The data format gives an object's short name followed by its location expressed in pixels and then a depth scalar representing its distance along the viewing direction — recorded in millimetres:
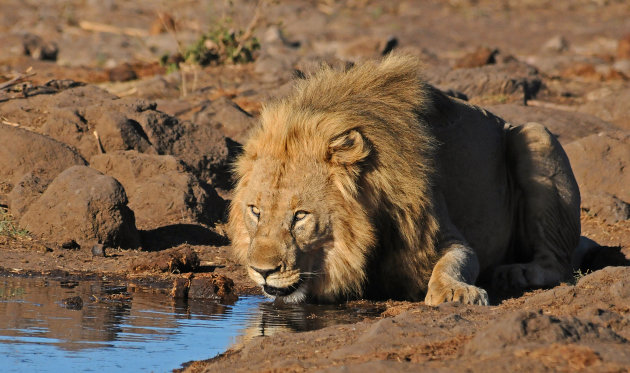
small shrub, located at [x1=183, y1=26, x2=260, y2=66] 33562
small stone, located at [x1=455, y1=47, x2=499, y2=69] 36156
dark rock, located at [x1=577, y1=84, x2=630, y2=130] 28398
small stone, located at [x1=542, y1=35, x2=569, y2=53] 49594
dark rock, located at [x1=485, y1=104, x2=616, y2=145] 25594
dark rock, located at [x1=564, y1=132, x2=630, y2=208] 21219
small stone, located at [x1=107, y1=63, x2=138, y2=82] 32406
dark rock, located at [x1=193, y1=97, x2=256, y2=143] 23047
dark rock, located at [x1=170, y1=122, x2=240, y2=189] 20406
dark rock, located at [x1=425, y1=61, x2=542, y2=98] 30719
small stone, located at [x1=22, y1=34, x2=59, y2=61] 38656
